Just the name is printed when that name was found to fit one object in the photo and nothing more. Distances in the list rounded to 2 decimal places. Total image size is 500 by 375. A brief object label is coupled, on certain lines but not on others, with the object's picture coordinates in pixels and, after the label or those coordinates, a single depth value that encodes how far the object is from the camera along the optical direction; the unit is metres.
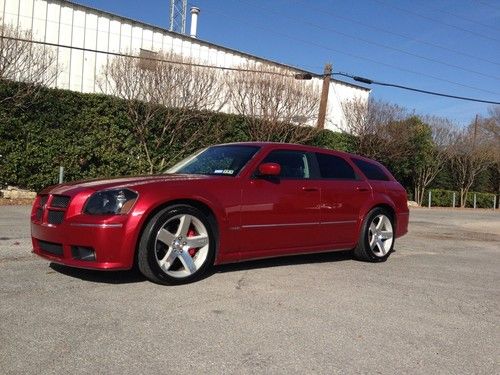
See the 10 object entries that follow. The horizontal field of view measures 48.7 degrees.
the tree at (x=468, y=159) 32.69
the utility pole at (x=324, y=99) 22.70
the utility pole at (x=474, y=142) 33.11
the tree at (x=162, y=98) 17.45
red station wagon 5.14
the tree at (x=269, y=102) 20.59
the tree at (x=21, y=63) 14.69
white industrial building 18.28
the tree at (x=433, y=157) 29.61
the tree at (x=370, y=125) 25.89
